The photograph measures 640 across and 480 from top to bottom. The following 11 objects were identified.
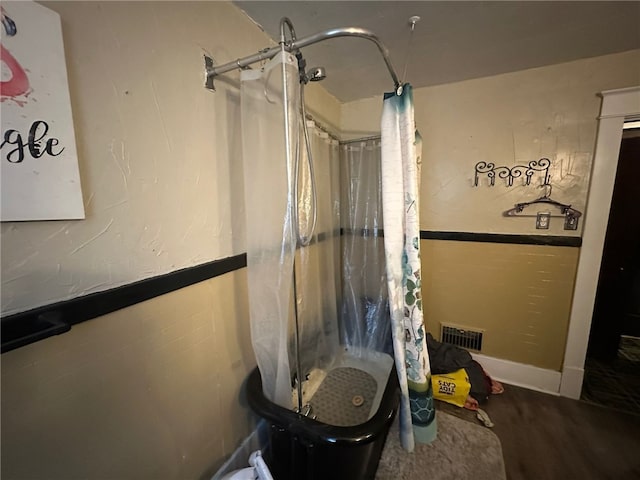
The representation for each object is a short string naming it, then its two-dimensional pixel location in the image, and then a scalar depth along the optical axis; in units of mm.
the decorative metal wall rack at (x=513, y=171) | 1555
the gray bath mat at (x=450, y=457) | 1188
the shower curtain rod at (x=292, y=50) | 747
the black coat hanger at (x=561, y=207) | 1524
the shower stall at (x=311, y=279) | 887
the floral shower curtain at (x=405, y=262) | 983
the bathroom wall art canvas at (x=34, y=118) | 499
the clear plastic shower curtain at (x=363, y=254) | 1492
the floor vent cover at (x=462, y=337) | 1829
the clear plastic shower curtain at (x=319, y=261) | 1198
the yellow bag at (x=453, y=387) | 1555
